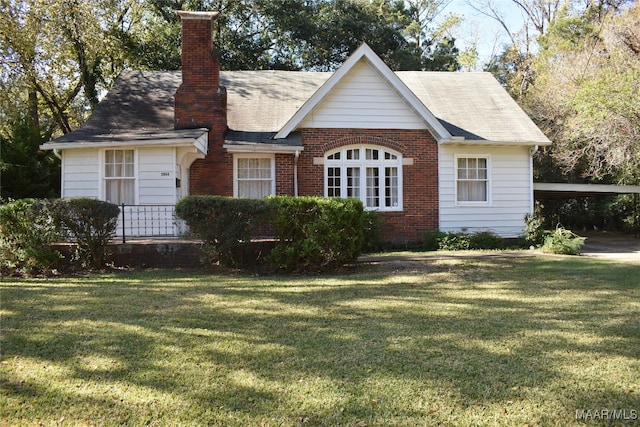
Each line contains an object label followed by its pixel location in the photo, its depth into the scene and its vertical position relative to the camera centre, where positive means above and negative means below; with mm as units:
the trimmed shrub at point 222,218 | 9812 +3
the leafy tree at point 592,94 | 16578 +4592
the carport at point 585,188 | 17109 +1019
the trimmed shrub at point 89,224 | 9742 -109
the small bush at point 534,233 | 15320 -477
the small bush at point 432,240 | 14680 -655
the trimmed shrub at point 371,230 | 14078 -337
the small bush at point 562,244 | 13469 -712
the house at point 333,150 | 13305 +1996
